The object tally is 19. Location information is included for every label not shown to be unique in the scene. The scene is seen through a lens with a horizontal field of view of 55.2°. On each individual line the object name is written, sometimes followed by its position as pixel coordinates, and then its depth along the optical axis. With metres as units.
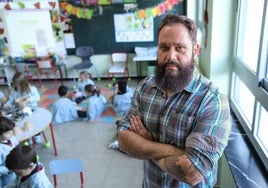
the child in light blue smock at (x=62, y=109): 4.59
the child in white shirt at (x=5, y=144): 2.48
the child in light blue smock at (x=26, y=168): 2.11
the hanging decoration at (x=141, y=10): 6.22
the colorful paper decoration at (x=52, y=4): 6.48
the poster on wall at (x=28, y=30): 6.59
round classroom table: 3.00
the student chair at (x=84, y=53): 6.66
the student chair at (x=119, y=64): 6.64
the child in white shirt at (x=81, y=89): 5.44
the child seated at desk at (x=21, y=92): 4.04
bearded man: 1.19
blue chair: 2.36
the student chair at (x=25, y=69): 6.68
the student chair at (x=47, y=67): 6.44
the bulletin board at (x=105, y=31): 6.34
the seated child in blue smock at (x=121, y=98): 4.66
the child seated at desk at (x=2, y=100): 4.16
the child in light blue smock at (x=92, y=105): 4.72
